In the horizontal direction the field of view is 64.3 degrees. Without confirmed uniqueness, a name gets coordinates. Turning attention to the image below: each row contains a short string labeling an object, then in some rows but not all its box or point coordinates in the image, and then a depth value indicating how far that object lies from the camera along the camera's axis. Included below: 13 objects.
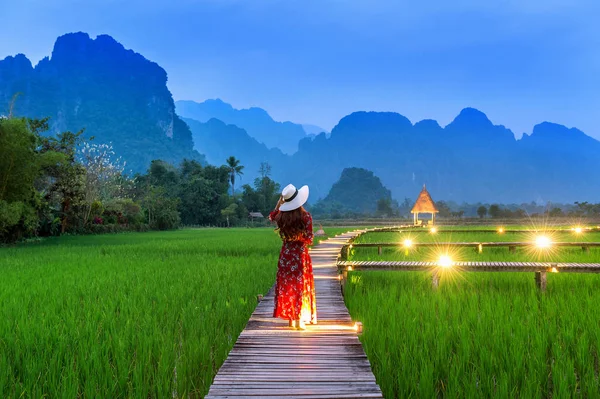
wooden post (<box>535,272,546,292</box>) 8.24
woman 5.10
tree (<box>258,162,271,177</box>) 79.75
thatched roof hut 39.83
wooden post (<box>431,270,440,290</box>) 8.52
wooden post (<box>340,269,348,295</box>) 8.06
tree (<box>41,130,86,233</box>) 23.27
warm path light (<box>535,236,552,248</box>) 14.07
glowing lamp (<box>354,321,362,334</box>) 4.84
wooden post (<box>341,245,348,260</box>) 11.95
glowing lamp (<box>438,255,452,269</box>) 8.59
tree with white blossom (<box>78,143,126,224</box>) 29.39
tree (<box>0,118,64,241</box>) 18.25
